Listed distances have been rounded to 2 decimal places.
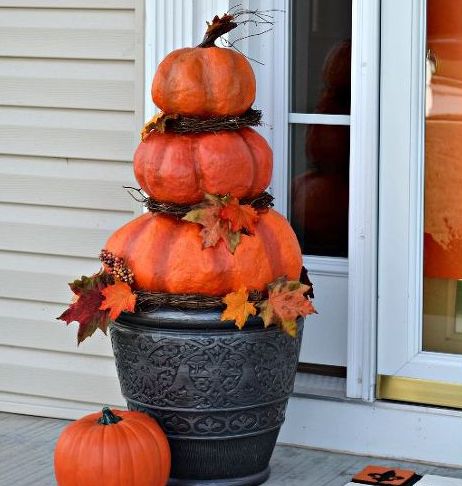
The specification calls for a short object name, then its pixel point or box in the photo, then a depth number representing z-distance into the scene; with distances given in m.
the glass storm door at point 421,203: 5.49
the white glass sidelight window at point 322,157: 5.79
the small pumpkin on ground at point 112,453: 4.87
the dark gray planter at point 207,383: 4.96
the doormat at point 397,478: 5.25
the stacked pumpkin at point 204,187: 4.96
